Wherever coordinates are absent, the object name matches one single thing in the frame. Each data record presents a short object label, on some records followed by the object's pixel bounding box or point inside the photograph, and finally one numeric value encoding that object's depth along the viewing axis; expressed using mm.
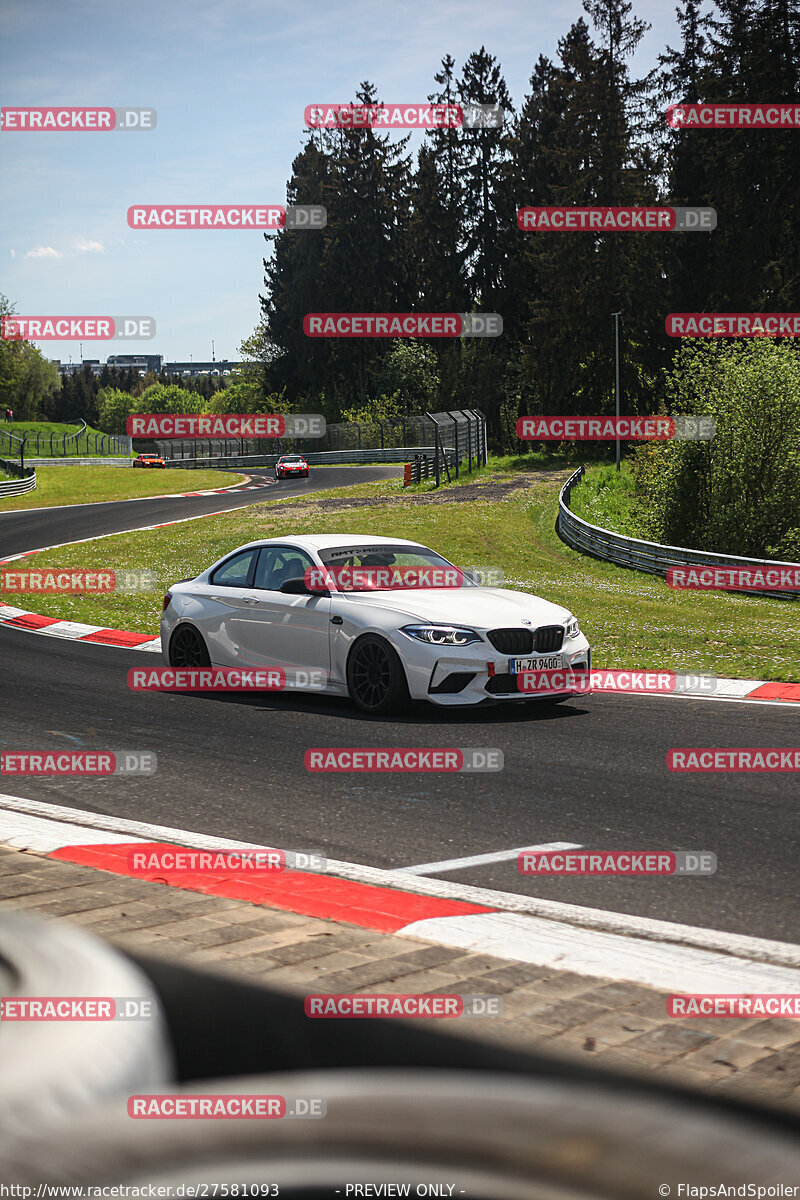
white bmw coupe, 10023
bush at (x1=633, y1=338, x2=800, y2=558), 31594
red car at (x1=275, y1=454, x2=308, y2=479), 64875
